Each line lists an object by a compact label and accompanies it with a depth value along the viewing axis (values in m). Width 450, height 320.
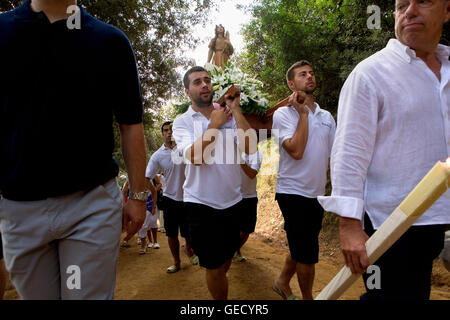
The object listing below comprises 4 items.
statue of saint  7.75
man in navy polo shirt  1.58
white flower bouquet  4.03
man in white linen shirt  1.66
